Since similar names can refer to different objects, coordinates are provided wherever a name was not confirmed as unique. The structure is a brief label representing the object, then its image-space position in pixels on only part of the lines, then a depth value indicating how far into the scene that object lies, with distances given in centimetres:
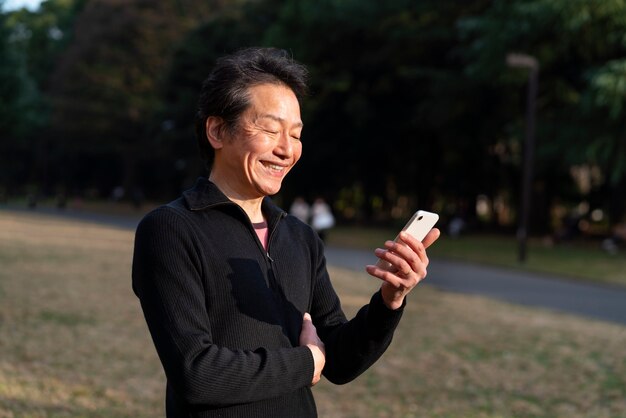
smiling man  213
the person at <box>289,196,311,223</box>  2495
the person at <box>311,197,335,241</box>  2286
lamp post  2091
